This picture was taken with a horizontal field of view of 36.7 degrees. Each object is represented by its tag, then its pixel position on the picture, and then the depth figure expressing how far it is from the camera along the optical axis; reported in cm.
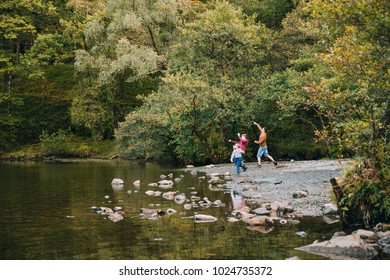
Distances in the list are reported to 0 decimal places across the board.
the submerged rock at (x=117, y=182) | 2842
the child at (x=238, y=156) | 3001
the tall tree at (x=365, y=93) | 1419
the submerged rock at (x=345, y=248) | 1205
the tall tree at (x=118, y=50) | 4619
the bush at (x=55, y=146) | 5559
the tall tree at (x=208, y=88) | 3916
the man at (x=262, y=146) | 3227
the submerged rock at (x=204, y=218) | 1656
